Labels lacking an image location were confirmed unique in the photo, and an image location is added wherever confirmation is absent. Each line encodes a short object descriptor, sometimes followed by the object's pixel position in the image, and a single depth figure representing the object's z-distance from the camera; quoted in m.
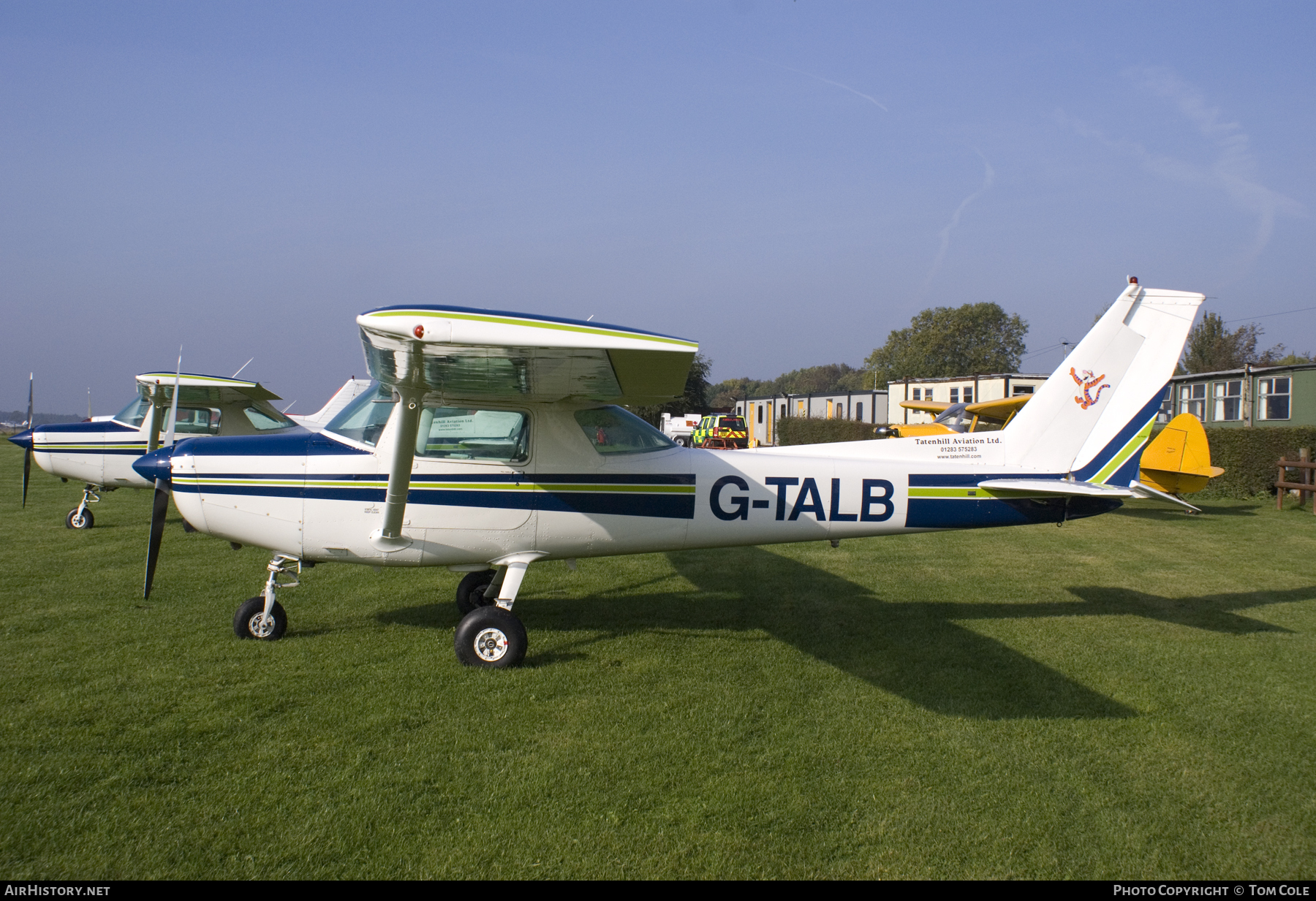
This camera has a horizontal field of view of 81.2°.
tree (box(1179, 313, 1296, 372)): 60.50
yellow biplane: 11.54
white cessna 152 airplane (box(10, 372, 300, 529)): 11.65
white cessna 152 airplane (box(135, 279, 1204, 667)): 5.45
